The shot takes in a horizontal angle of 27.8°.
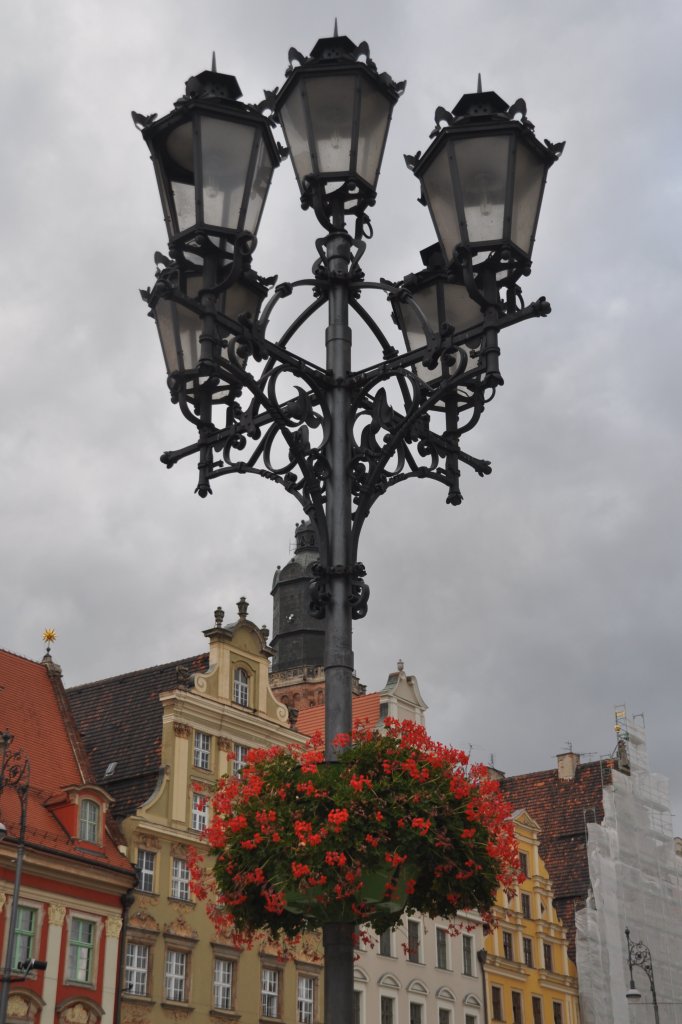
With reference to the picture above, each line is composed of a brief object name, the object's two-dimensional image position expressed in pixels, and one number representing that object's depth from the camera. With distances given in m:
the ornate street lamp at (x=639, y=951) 46.16
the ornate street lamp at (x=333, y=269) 7.63
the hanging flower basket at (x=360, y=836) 6.86
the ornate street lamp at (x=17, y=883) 19.89
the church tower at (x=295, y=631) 63.41
